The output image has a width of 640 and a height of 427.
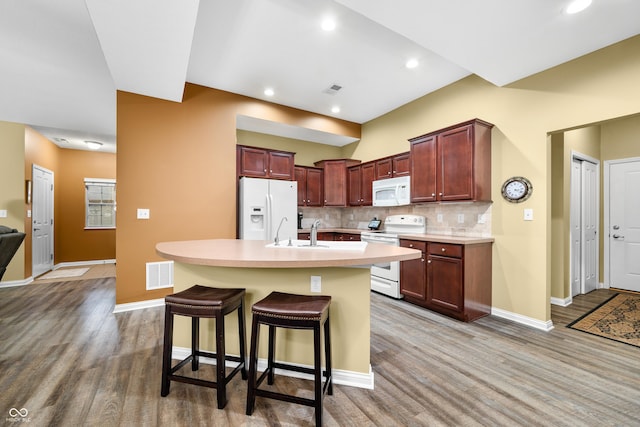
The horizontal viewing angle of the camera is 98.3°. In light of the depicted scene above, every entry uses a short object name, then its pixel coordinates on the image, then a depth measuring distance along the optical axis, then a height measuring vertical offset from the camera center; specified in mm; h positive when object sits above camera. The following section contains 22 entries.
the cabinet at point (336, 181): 5453 +672
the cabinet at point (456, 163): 3271 +652
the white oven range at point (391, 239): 3863 -365
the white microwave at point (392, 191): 4234 +379
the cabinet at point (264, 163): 4254 +839
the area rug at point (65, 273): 5262 -1172
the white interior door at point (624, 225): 4148 -164
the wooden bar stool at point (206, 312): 1684 -608
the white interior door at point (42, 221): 5102 -108
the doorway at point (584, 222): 3975 -121
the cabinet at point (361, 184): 5004 +588
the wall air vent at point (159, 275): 3541 -773
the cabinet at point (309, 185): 5281 +580
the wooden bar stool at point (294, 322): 1518 -614
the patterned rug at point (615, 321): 2719 -1183
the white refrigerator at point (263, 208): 4000 +102
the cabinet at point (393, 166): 4285 +800
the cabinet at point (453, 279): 3094 -765
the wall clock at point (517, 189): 3105 +293
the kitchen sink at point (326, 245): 2144 -253
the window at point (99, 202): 6633 +317
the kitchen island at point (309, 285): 1812 -519
